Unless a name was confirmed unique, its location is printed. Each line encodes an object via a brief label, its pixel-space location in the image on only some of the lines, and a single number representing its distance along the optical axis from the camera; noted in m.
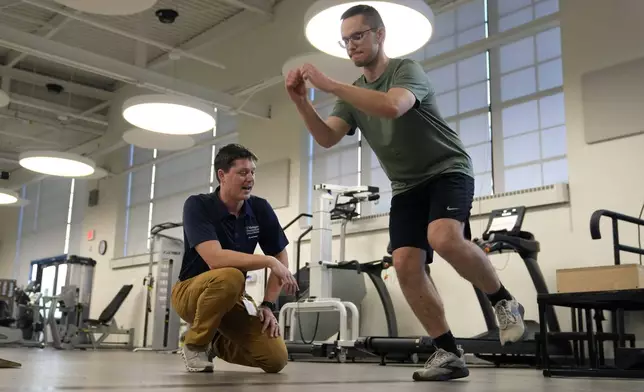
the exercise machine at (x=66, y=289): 9.92
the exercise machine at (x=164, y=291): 8.98
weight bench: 10.26
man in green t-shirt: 2.30
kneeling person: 2.62
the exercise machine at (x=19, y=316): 9.80
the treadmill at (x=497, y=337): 4.45
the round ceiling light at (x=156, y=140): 7.84
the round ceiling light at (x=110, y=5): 4.90
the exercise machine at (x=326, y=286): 5.71
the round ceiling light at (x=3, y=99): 7.16
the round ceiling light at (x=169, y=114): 6.23
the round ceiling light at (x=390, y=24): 4.45
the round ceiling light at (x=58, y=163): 8.43
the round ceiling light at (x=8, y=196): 11.22
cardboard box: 3.80
